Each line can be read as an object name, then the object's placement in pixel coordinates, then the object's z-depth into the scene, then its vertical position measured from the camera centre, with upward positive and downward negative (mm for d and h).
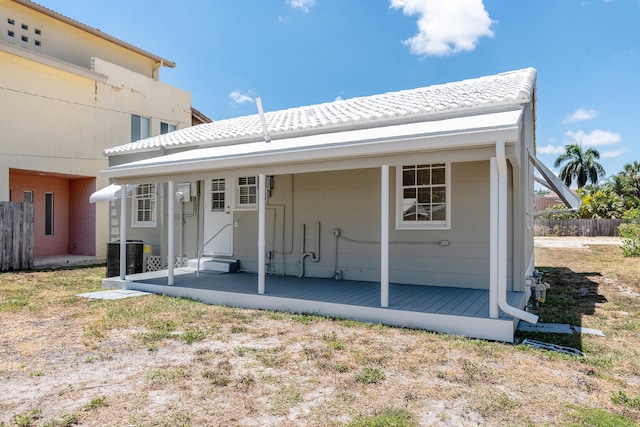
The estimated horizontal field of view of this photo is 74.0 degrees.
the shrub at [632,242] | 15273 -785
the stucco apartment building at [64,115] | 13984 +3816
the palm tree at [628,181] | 38469 +3768
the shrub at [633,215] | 19022 +269
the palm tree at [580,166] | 48562 +6320
